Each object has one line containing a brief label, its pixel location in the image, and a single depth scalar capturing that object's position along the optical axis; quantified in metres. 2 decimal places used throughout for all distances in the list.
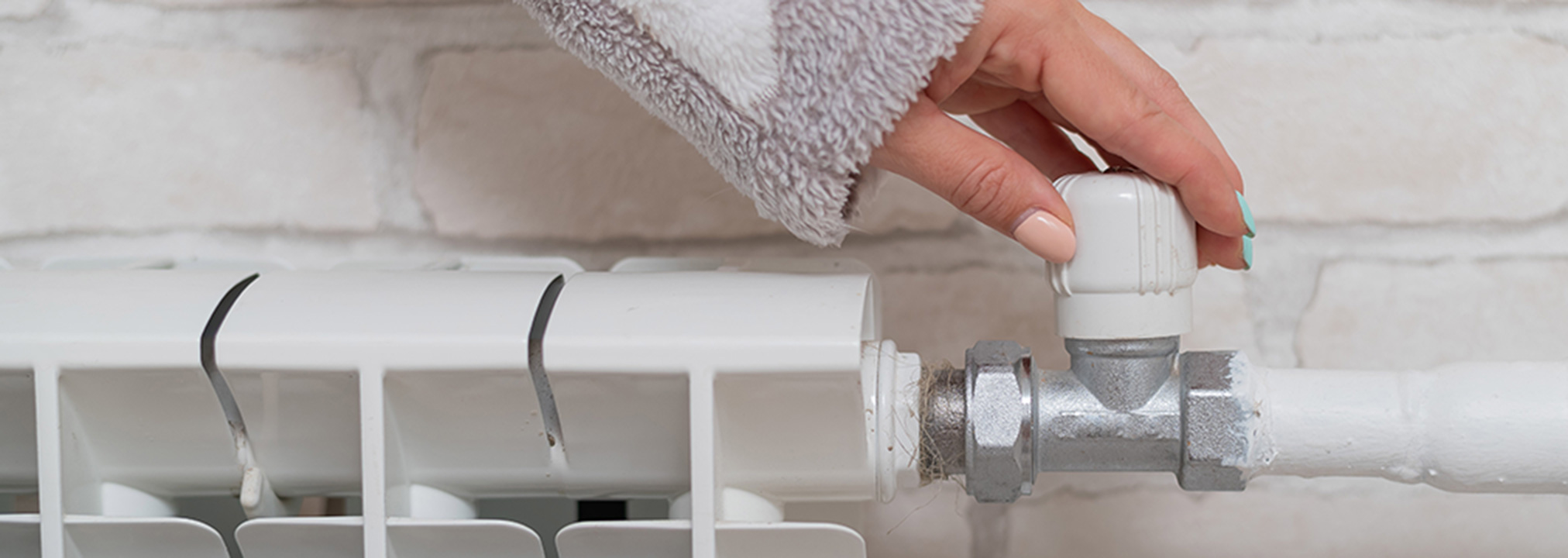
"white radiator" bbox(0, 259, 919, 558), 0.35
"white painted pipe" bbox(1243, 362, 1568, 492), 0.34
